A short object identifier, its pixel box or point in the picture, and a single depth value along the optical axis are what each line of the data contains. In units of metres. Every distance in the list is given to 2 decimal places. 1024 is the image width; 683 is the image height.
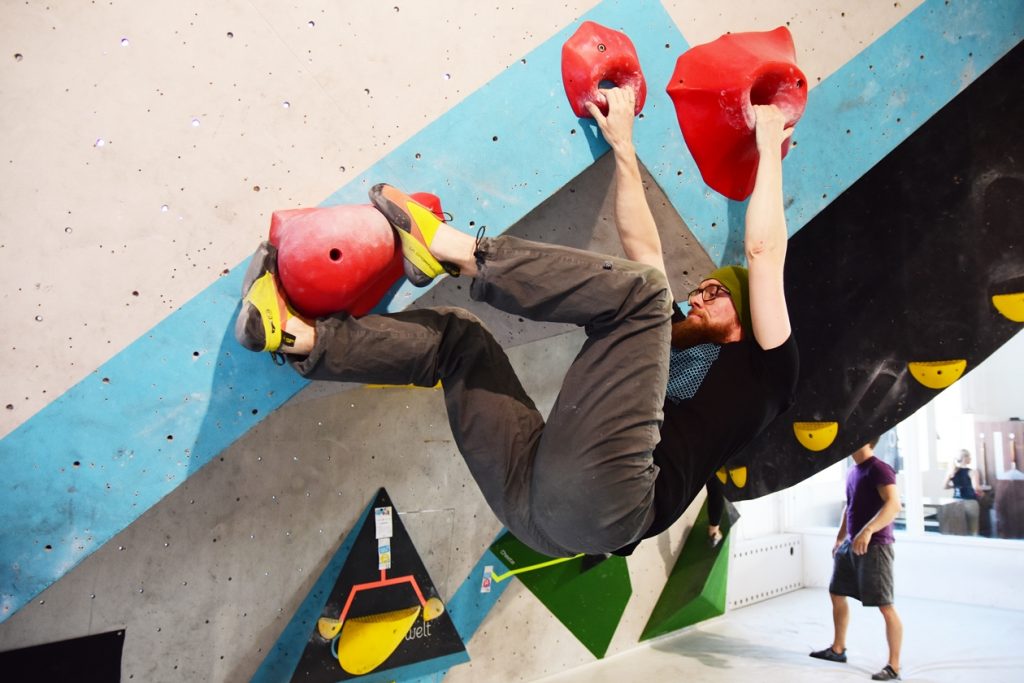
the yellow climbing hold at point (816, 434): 2.62
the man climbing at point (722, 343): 1.55
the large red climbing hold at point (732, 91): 1.79
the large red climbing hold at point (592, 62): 1.74
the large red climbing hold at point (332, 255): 1.30
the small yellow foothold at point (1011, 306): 2.36
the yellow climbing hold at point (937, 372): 2.43
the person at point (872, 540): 3.61
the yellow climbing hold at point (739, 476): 2.84
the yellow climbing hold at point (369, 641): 2.40
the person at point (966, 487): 5.40
